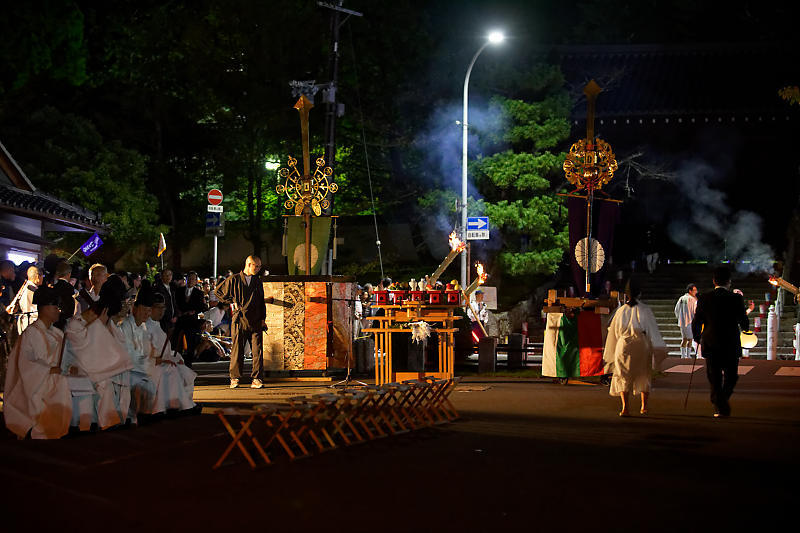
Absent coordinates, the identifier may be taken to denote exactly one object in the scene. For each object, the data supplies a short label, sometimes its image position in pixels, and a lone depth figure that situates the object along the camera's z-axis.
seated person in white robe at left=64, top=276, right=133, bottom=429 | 10.40
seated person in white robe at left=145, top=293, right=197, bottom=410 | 11.69
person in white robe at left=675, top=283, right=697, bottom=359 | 23.11
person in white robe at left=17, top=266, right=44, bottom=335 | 13.59
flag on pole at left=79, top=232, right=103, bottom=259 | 21.66
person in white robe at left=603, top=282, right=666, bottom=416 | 12.28
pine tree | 27.69
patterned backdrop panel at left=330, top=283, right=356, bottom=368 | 17.89
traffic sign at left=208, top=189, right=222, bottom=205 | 26.86
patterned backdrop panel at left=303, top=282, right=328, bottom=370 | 17.38
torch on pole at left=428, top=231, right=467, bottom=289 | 16.50
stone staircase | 26.70
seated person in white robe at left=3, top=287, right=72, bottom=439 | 9.90
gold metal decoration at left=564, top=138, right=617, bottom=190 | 18.08
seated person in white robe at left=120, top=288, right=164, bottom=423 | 11.34
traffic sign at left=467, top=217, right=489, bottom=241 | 25.22
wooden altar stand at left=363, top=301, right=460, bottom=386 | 15.69
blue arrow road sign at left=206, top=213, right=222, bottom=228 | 26.47
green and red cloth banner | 16.73
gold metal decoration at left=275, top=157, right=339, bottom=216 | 18.05
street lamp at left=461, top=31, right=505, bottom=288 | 26.07
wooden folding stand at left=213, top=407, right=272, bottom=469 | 8.14
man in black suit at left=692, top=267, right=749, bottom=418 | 12.09
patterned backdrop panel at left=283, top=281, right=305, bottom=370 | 17.38
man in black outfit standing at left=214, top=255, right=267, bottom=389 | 15.93
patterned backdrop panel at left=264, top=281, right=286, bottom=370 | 17.36
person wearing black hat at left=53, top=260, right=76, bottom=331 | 11.44
